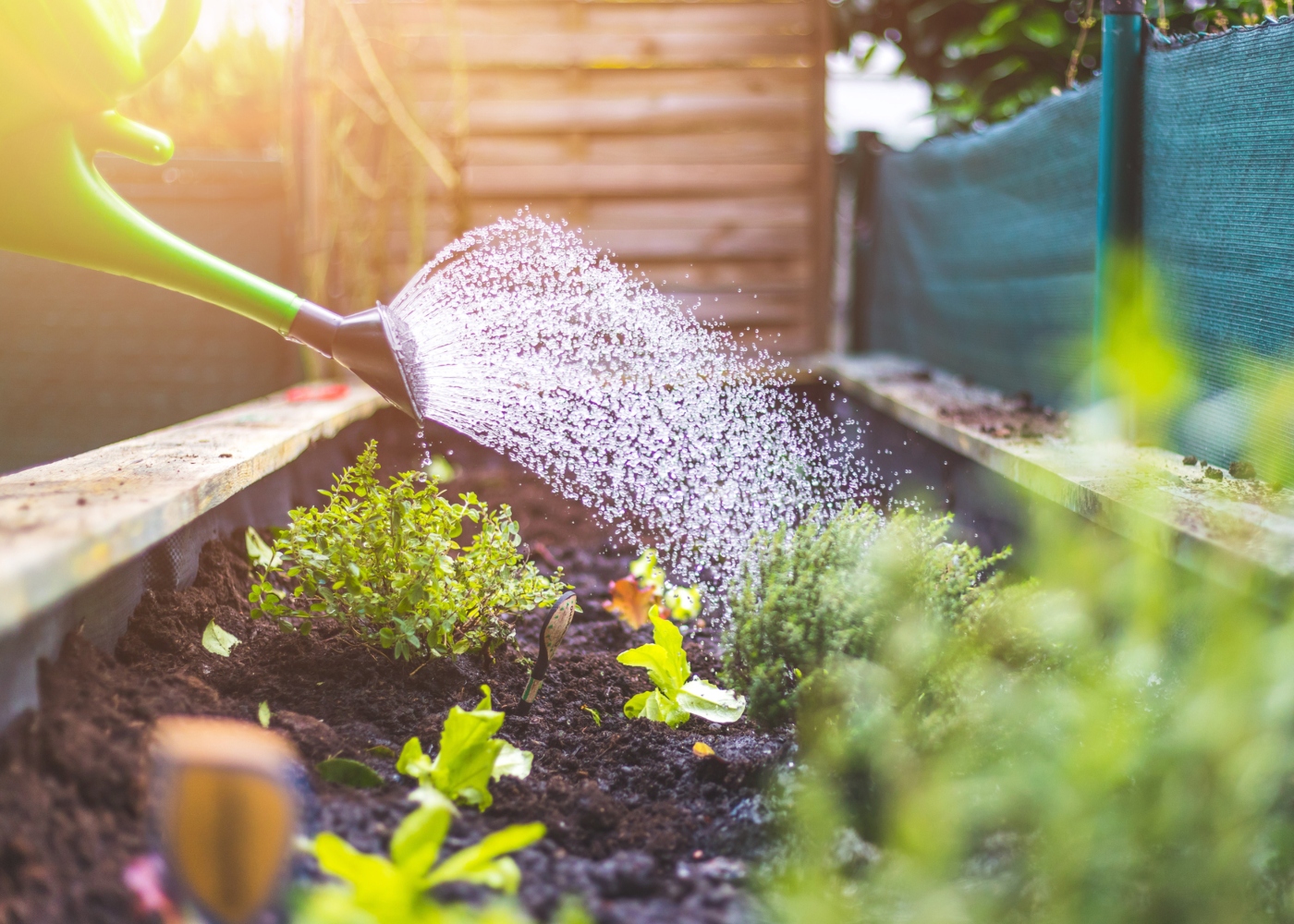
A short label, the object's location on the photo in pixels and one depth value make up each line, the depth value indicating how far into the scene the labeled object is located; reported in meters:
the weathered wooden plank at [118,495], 1.08
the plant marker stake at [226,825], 0.85
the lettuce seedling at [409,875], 0.90
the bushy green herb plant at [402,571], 1.67
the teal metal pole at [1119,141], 2.31
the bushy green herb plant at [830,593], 1.44
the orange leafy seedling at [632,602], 2.17
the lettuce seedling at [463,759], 1.33
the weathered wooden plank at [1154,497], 1.35
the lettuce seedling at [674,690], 1.66
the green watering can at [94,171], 1.56
